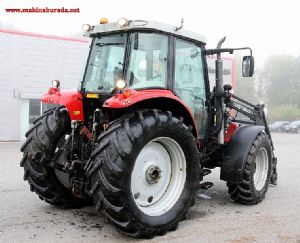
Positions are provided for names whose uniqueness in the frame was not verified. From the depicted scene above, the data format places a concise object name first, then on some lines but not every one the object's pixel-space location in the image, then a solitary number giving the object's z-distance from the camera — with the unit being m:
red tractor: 4.57
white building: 18.86
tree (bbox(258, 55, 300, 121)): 68.29
